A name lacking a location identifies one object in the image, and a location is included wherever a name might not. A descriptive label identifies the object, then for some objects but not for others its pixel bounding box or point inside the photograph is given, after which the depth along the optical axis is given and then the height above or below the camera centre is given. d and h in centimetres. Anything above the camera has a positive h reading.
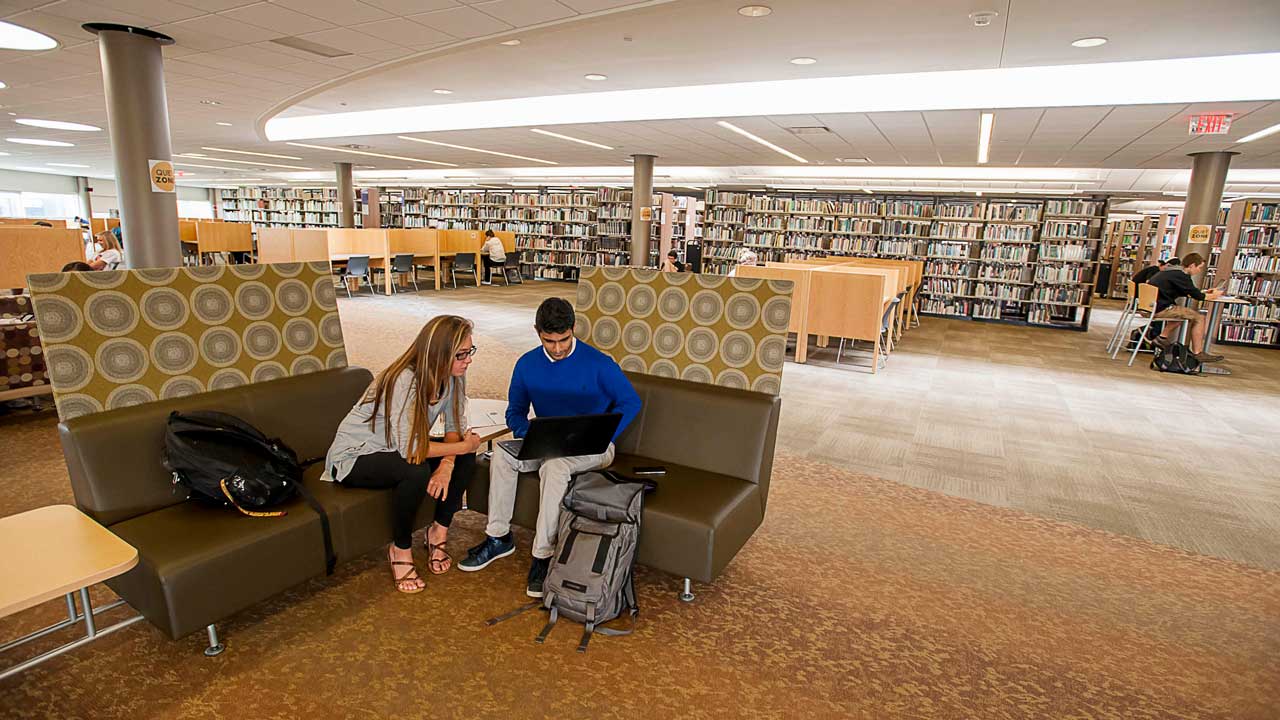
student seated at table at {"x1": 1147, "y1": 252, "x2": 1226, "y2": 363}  741 -34
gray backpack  231 -112
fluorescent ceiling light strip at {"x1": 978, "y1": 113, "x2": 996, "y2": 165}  667 +142
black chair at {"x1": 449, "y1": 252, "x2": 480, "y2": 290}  1343 -51
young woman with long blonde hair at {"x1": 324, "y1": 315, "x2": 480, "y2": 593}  243 -75
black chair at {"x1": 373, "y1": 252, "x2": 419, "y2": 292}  1193 -52
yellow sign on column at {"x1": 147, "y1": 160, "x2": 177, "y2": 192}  498 +37
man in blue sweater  265 -64
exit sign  584 +128
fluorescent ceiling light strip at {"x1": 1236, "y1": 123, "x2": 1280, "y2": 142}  644 +138
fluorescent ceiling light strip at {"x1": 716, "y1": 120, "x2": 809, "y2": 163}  782 +145
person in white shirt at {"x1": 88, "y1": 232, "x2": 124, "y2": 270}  692 -34
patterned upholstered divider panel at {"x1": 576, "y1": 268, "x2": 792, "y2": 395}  296 -37
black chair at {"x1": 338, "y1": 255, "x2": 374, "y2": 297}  1074 -56
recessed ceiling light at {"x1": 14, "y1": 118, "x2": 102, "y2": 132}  985 +146
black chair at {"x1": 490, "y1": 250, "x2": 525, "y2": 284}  1466 -63
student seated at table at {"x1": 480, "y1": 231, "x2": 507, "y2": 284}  1382 -28
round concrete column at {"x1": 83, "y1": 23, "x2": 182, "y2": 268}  478 +67
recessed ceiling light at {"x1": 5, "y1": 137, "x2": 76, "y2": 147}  1247 +150
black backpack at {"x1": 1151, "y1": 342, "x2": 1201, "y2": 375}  749 -108
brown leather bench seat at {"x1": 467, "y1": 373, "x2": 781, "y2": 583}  240 -94
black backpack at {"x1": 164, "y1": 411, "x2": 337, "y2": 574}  218 -80
